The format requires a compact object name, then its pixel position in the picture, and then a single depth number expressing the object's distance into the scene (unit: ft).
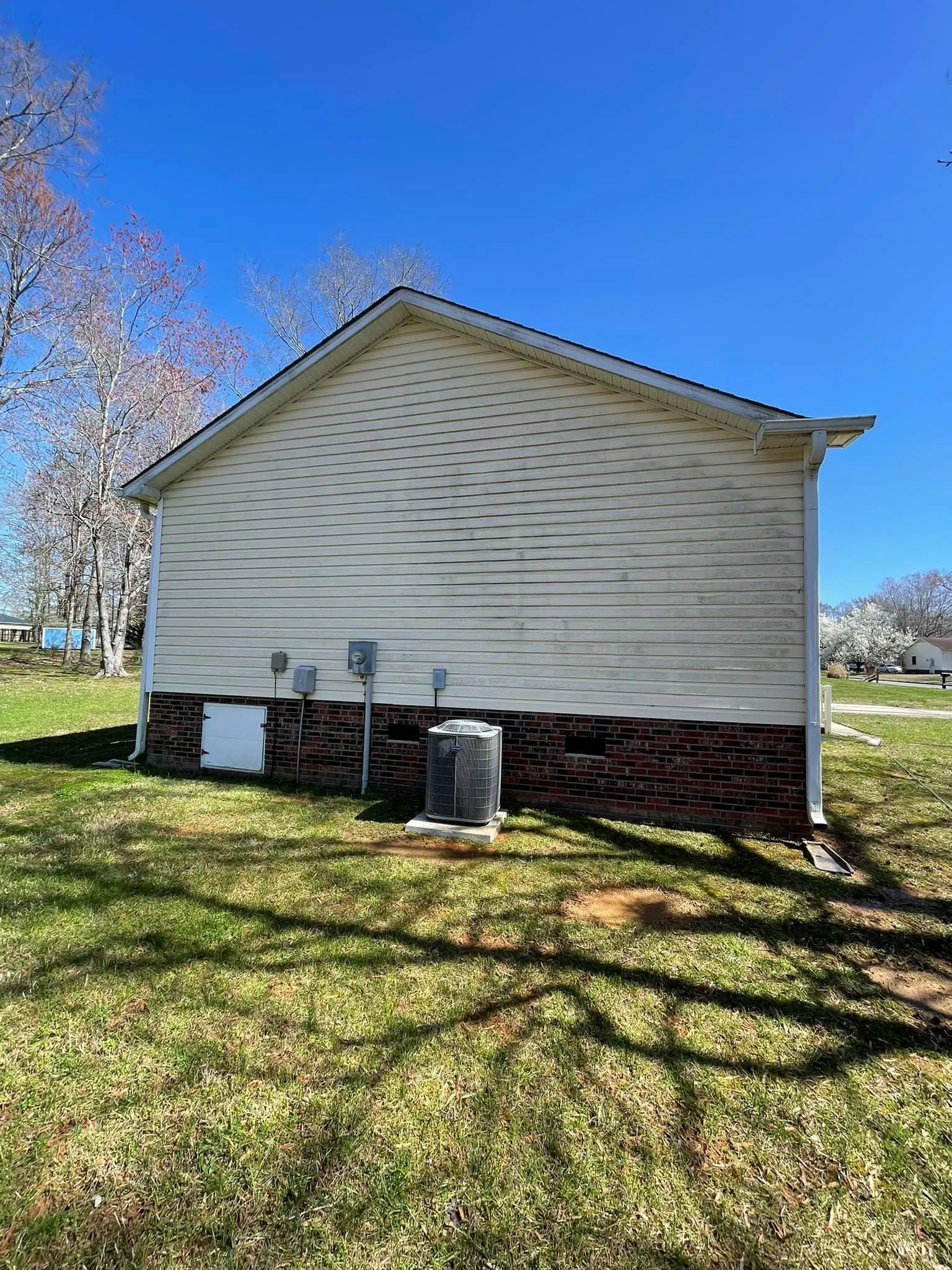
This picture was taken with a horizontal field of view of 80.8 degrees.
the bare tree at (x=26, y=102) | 46.70
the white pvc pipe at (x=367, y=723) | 20.99
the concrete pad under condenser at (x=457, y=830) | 16.03
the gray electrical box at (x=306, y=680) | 21.74
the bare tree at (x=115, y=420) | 65.62
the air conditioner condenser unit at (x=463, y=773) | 16.72
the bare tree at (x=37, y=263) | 54.49
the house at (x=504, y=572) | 17.07
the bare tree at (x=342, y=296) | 60.49
